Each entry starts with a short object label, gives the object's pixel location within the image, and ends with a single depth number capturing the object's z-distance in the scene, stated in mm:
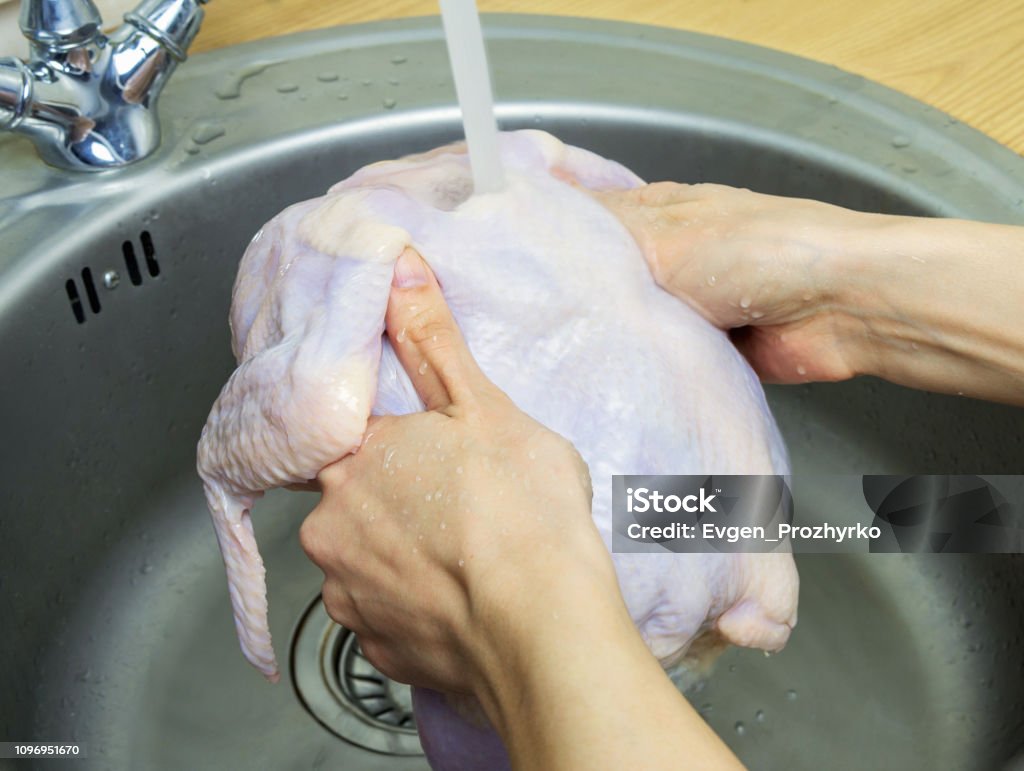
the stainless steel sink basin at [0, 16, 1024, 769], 809
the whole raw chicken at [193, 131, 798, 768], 599
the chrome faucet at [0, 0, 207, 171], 767
